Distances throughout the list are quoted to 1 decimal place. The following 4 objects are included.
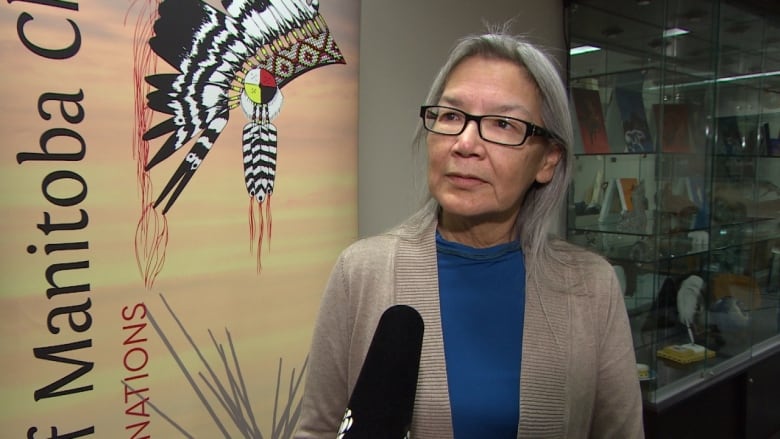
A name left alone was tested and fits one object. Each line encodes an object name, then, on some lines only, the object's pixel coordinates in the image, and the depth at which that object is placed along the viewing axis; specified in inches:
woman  42.1
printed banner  47.3
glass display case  111.3
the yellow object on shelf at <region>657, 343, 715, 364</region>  113.6
